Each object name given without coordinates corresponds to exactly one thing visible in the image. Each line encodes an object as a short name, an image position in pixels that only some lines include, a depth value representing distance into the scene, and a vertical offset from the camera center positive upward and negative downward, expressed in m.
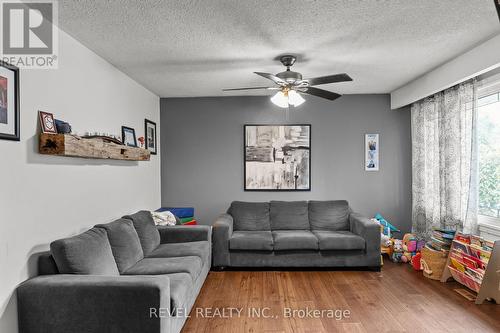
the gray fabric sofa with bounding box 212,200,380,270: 4.23 -1.08
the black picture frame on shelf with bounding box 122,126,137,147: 4.07 +0.34
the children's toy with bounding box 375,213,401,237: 4.93 -0.95
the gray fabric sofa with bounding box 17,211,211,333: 2.18 -0.90
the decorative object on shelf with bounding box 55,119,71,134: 2.65 +0.29
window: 3.78 +0.09
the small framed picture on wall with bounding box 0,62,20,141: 2.13 +0.40
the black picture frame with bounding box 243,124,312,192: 5.46 -0.19
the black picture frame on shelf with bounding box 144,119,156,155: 4.95 +0.45
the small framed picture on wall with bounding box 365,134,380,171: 5.45 +0.18
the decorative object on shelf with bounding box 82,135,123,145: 3.04 +0.25
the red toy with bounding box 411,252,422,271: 4.29 -1.29
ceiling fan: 3.25 +0.82
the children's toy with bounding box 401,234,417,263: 4.60 -1.21
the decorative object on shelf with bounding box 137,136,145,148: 4.52 +0.32
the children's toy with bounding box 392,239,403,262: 4.64 -1.24
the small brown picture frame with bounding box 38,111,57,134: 2.49 +0.32
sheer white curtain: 3.86 +0.03
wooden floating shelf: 2.45 +0.14
